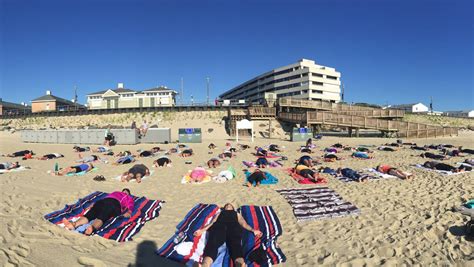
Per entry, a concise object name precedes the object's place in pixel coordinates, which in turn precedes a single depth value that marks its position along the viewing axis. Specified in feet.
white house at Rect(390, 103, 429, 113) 299.17
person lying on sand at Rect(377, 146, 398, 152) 55.58
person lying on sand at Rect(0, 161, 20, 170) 33.29
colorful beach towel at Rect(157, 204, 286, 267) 13.56
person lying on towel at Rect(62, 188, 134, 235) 15.78
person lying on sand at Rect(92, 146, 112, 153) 56.24
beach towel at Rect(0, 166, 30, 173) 32.26
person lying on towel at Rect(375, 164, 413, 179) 29.81
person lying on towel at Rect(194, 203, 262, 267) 13.07
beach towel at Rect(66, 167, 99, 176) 32.80
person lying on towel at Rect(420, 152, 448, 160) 44.02
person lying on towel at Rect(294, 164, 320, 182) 29.37
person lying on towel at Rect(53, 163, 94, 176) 32.52
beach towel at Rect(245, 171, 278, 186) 29.43
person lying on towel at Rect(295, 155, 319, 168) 36.24
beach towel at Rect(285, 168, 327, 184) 29.14
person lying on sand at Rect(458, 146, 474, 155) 49.19
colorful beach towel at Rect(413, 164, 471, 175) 31.63
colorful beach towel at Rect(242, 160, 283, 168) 39.65
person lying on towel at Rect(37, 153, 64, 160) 45.70
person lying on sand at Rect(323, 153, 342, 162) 44.04
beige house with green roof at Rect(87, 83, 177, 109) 126.62
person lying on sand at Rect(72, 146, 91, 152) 57.62
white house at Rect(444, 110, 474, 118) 295.60
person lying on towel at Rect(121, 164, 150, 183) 29.99
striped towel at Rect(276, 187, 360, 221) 19.09
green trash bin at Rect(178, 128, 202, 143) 75.66
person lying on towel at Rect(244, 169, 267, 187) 28.37
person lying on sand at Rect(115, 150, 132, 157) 49.47
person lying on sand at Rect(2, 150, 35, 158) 47.03
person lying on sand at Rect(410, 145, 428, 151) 58.06
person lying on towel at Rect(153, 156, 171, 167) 39.65
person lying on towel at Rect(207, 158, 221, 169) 39.32
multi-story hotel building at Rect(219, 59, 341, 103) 193.36
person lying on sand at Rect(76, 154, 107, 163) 43.21
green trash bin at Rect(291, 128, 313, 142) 79.87
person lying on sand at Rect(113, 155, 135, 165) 41.52
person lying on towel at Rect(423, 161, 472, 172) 32.65
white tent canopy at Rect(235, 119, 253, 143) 77.71
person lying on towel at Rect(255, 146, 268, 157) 49.63
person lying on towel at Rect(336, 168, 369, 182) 29.31
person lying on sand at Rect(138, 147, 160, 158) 49.48
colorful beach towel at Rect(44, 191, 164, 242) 15.74
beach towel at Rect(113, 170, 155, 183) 30.48
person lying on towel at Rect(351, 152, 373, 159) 46.55
